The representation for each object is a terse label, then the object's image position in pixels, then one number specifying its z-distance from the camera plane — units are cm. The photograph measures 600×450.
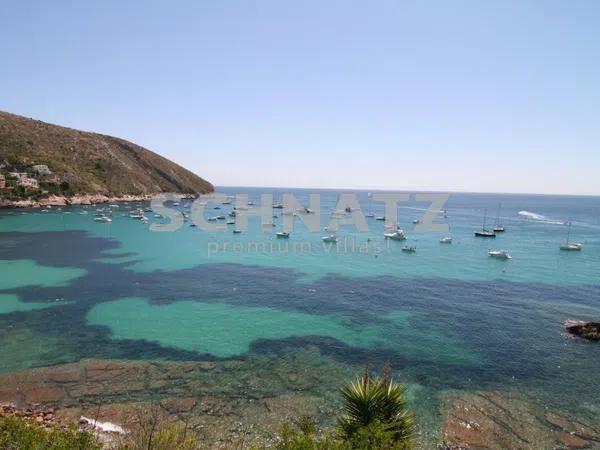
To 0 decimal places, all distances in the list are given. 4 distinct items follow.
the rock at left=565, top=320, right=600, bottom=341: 2612
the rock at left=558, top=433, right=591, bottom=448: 1524
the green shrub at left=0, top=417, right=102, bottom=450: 856
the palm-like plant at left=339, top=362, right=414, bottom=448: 1133
